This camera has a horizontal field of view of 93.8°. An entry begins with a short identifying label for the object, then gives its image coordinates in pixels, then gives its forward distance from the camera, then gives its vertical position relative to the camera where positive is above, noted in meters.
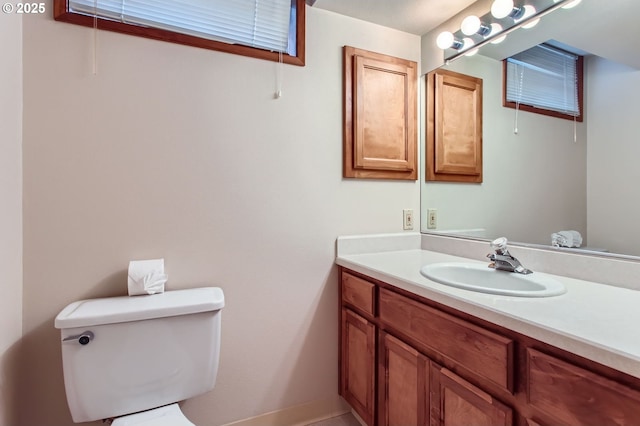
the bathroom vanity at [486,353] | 0.62 -0.38
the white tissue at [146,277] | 1.16 -0.26
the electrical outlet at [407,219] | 1.81 -0.05
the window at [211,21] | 1.19 +0.84
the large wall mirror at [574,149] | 1.07 +0.26
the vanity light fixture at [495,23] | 1.30 +0.91
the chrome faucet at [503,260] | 1.21 -0.20
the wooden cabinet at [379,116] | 1.63 +0.54
